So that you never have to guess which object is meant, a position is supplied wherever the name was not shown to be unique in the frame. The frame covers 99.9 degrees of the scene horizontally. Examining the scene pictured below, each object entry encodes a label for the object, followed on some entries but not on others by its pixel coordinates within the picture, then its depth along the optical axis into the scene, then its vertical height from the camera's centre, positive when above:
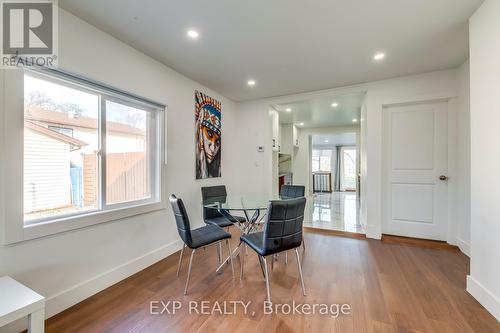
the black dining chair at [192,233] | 1.88 -0.71
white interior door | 3.10 -0.08
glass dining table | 2.25 -0.45
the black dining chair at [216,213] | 2.78 -0.68
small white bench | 1.10 -0.76
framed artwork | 3.37 +0.51
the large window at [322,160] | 10.30 +0.26
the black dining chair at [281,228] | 1.74 -0.54
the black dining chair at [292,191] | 3.05 -0.39
